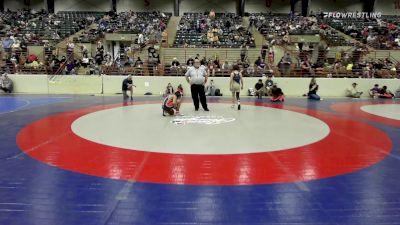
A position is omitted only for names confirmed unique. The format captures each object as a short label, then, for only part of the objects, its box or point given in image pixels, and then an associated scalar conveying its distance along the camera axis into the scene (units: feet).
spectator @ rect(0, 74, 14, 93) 54.65
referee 34.42
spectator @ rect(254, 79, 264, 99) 52.03
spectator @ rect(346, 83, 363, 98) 54.38
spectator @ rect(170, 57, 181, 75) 58.23
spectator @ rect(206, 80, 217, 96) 54.60
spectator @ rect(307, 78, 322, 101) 50.64
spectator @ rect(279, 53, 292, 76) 58.65
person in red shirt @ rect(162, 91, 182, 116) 31.58
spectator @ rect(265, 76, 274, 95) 54.13
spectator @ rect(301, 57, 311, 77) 59.11
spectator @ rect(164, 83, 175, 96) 48.77
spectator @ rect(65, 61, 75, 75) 58.27
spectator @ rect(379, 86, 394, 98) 53.47
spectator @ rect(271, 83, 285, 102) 47.34
